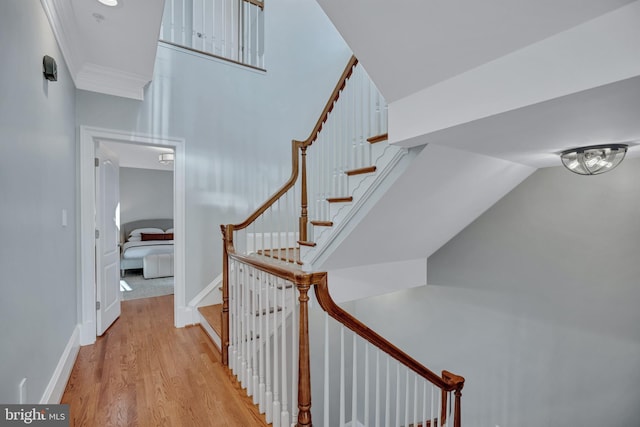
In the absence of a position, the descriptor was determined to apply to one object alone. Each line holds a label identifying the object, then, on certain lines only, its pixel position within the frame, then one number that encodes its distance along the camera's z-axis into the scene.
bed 5.51
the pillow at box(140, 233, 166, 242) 6.51
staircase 1.50
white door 2.88
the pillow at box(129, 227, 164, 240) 6.56
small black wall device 1.74
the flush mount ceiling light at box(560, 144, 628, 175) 1.68
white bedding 5.46
